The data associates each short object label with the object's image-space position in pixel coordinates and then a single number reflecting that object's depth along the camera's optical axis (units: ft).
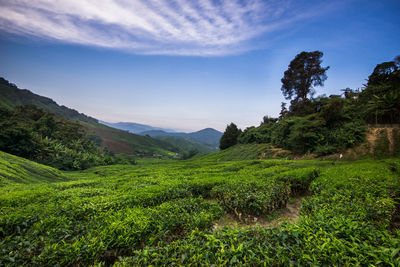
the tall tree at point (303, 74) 112.57
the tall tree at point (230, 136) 190.68
